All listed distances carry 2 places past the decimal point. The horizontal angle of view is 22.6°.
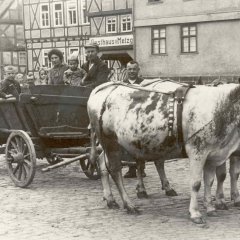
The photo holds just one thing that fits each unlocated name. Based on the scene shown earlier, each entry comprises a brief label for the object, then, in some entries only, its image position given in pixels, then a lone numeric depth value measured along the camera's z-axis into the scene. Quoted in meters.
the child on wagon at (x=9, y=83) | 10.91
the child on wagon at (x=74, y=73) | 10.26
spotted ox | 6.47
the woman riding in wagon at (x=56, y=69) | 10.76
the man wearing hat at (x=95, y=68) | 9.57
